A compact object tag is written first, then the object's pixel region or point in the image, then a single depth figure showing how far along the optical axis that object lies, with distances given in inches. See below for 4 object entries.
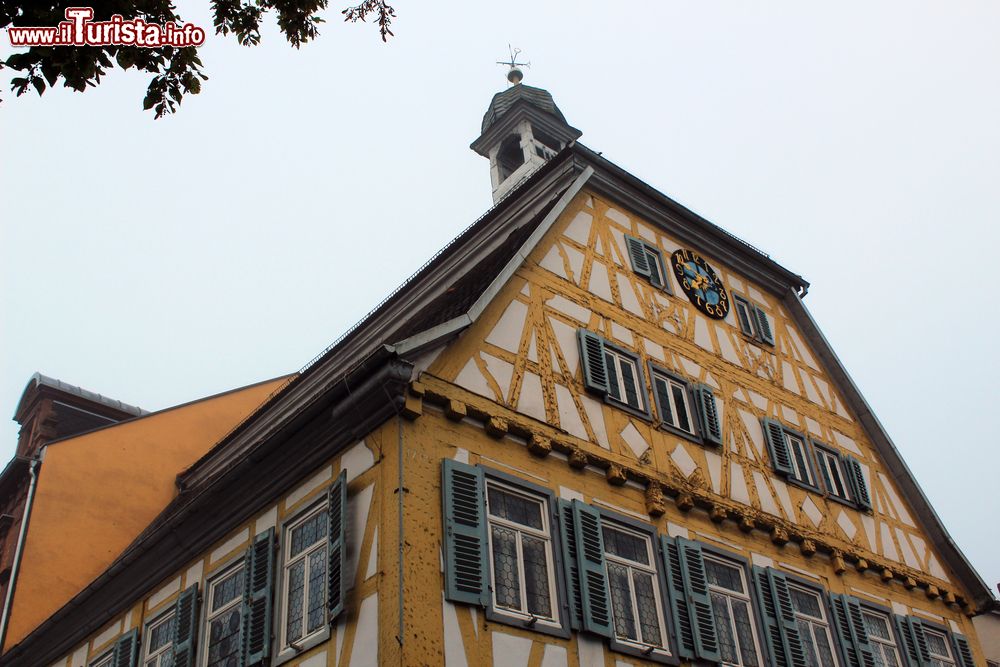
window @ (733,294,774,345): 700.7
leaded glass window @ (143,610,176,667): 539.8
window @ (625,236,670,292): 636.7
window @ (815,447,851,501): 661.3
